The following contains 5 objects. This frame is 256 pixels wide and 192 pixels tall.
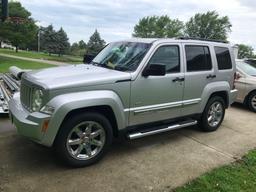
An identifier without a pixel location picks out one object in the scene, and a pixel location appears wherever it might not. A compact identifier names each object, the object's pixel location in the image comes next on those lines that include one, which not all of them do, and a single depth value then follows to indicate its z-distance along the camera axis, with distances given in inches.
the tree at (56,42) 1539.8
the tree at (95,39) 1794.0
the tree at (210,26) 1709.3
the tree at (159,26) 1521.9
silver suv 104.5
